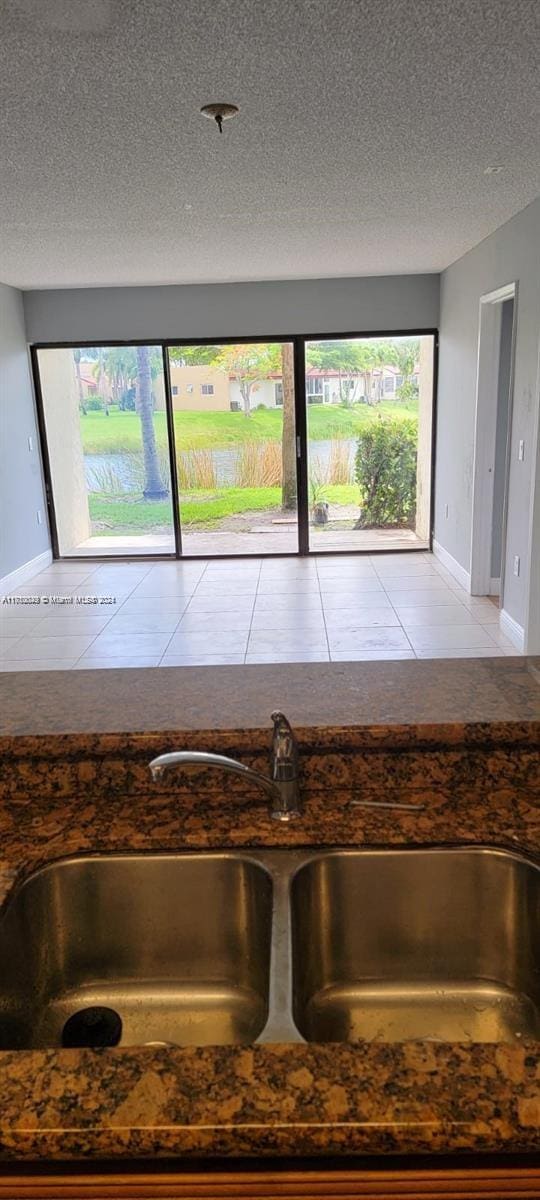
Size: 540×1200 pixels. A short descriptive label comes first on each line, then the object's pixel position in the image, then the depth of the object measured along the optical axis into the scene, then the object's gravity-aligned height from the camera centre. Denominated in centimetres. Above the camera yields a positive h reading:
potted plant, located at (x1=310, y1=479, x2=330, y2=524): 768 -115
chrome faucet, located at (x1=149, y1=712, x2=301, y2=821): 123 -58
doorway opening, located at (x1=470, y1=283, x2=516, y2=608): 561 -47
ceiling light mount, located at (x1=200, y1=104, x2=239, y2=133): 274 +88
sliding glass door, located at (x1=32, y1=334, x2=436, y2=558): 743 -55
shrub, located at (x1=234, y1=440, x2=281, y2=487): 764 -77
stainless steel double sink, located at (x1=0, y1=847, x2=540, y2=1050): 116 -82
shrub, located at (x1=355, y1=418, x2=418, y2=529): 765 -88
